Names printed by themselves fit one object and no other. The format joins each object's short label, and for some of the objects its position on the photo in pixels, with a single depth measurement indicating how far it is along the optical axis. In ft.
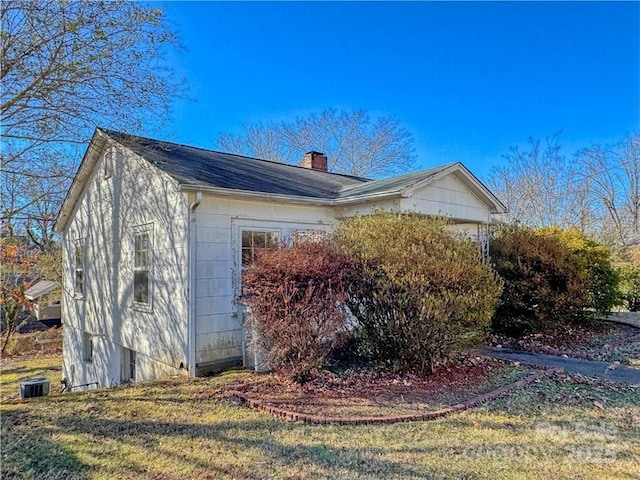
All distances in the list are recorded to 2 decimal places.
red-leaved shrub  18.19
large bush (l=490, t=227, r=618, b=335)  30.89
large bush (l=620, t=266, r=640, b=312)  45.88
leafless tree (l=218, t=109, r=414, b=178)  93.15
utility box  23.99
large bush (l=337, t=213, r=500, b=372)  19.06
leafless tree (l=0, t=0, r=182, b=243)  18.80
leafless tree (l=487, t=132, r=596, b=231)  76.43
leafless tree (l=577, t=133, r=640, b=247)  76.07
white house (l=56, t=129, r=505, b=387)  23.52
